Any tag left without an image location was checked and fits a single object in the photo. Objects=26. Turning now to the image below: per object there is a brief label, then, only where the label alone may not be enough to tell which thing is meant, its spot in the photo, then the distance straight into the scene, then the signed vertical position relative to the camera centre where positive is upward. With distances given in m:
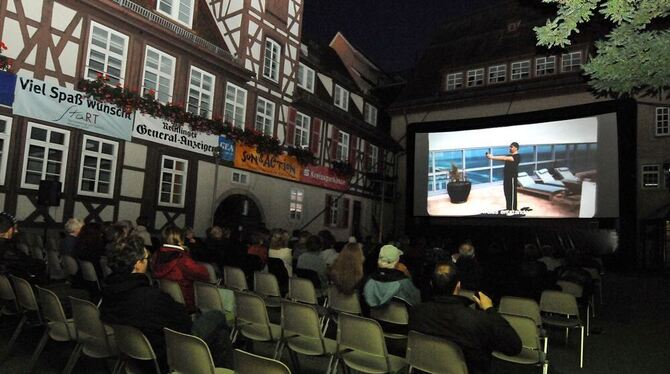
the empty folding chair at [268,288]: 5.12 -0.74
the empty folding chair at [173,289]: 3.64 -0.58
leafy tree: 4.24 +1.93
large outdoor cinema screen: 13.02 +1.93
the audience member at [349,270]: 4.32 -0.41
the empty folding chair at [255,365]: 1.93 -0.61
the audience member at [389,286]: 3.86 -0.47
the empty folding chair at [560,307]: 4.77 -0.71
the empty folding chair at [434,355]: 2.60 -0.70
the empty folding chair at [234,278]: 5.25 -0.67
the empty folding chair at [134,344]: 2.61 -0.74
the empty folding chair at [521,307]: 4.25 -0.65
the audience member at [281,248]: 6.20 -0.36
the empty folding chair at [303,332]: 3.40 -0.81
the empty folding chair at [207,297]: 3.81 -0.66
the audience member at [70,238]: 5.99 -0.38
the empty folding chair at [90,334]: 2.96 -0.80
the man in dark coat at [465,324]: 2.69 -0.53
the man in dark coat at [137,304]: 2.75 -0.54
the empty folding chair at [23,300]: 3.65 -0.75
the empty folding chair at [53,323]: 3.24 -0.82
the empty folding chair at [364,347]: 3.05 -0.81
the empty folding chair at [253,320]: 3.64 -0.79
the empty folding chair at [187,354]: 2.28 -0.69
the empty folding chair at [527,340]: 3.45 -0.76
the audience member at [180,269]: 3.90 -0.45
